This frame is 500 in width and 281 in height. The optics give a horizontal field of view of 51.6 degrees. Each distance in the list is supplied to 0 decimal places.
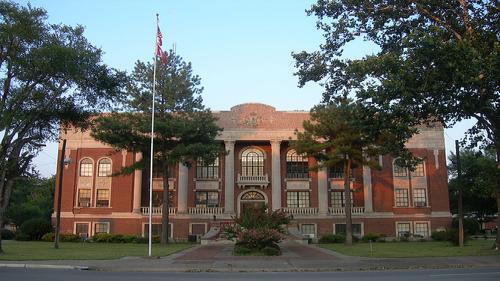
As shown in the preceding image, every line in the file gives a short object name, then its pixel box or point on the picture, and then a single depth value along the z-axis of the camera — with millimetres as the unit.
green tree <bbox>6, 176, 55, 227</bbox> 72512
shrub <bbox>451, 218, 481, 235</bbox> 52994
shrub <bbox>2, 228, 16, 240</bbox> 55562
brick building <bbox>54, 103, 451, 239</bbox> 53844
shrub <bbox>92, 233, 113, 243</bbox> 49375
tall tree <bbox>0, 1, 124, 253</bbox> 27531
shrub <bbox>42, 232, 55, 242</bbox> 49072
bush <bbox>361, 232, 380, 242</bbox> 50556
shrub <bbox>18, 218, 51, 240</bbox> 50591
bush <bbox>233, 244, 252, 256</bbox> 27828
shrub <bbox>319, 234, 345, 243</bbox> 47844
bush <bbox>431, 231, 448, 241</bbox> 49562
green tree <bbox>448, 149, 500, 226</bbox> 62469
